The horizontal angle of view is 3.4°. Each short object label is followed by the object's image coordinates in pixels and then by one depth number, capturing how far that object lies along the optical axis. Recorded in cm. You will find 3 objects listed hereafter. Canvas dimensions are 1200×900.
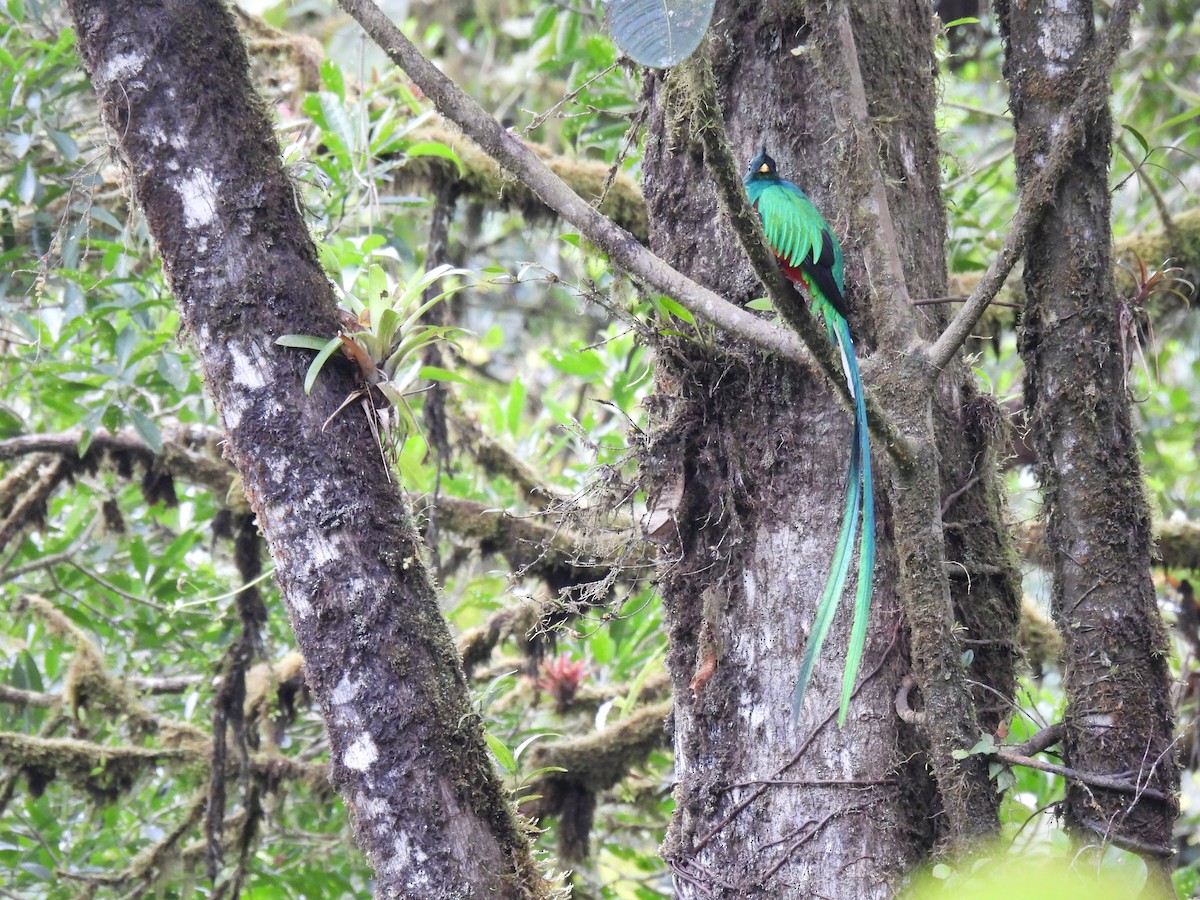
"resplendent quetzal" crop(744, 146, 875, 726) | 2886
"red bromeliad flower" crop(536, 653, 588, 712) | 3166
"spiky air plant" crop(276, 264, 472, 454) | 2910
